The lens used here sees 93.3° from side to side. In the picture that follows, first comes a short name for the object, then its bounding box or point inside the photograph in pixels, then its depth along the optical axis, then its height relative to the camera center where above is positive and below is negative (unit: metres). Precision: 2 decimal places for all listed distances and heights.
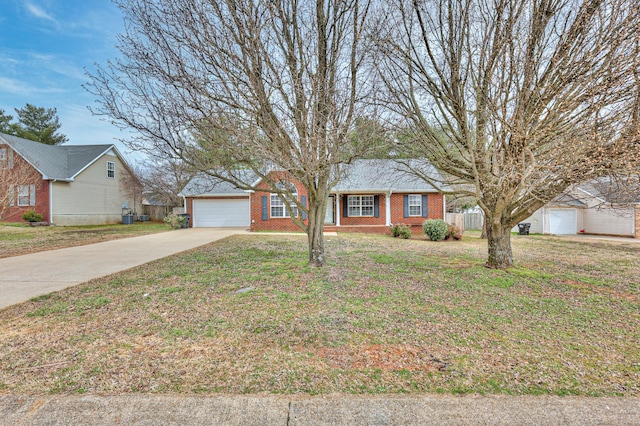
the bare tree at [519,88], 4.53 +2.26
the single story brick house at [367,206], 16.81 +0.65
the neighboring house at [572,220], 18.35 -0.24
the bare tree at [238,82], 5.07 +2.44
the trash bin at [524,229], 18.70 -0.78
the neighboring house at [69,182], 19.20 +2.57
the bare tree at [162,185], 23.78 +2.62
